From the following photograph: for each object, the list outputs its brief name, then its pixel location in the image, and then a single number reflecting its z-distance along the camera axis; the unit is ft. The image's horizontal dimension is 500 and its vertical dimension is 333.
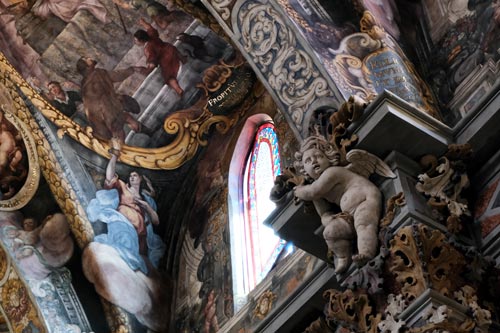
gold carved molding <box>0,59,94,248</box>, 37.73
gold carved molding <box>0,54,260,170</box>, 38.65
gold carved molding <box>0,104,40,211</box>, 37.58
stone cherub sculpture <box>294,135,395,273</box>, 23.26
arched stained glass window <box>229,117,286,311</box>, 35.58
